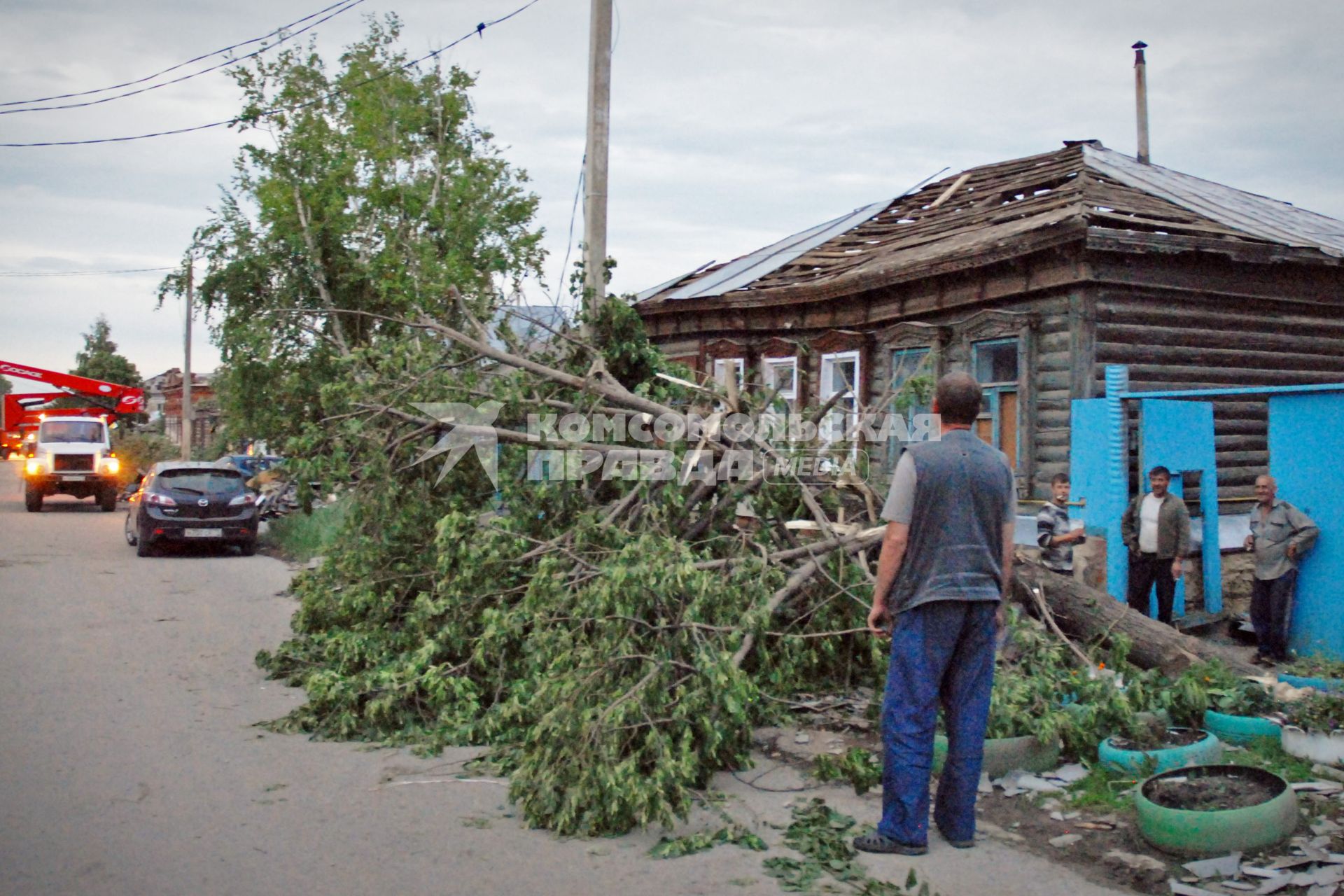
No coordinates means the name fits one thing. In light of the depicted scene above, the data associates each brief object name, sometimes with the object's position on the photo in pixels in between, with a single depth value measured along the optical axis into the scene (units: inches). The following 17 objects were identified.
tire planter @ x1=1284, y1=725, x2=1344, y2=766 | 202.2
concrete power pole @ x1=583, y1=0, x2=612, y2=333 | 395.5
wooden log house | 426.3
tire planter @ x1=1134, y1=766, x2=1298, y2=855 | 160.6
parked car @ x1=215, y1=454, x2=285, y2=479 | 1012.5
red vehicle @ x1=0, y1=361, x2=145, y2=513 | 1003.3
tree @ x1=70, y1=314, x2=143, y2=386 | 2513.5
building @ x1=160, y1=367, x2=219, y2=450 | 2181.3
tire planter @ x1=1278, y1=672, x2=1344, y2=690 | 235.7
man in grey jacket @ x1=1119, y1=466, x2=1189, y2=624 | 359.9
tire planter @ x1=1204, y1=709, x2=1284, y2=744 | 216.2
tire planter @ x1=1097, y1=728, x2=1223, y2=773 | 198.7
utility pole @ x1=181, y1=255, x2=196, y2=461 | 1346.0
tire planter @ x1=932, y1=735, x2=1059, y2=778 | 201.8
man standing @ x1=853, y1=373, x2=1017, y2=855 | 166.2
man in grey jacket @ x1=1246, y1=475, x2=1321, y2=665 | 322.3
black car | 622.2
